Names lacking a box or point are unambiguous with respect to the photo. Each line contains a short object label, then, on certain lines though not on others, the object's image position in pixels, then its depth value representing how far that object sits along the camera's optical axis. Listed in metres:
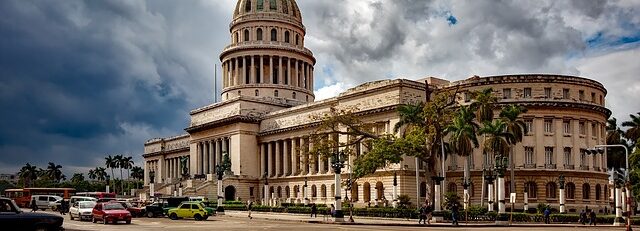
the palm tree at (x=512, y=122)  71.56
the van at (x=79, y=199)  63.18
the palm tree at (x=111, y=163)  173.88
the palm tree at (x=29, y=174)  189.00
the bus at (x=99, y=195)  83.62
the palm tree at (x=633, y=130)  95.94
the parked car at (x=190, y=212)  58.04
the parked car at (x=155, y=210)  62.31
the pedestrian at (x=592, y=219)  56.22
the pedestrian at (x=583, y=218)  56.91
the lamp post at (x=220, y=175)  71.50
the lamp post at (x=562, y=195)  68.81
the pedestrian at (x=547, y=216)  57.19
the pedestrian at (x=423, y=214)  54.16
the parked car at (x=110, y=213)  47.62
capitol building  80.50
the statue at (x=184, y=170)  112.31
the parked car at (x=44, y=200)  85.50
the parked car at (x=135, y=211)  61.28
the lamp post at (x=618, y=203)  56.22
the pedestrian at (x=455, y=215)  52.47
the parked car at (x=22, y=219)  25.86
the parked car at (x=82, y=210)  53.38
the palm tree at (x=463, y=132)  68.69
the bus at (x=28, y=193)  91.88
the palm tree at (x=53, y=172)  196.62
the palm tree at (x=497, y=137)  69.31
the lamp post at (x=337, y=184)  54.91
